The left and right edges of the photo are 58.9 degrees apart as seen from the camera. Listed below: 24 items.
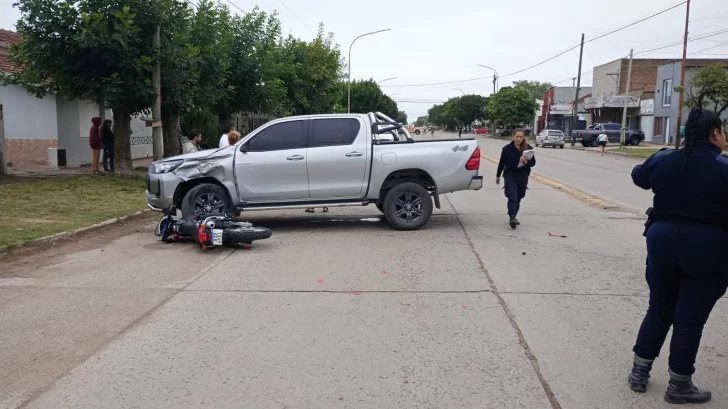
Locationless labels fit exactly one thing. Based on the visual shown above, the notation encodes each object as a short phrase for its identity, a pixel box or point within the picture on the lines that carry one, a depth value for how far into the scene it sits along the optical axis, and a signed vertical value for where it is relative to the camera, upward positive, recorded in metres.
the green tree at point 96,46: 15.62 +1.79
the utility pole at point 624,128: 48.72 +0.18
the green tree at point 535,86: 132.12 +8.88
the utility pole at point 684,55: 32.84 +4.01
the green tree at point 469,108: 122.04 +3.63
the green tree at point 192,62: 17.45 +1.64
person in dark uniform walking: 10.98 -0.73
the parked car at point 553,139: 52.66 -0.79
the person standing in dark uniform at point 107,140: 19.53 -0.65
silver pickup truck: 10.54 -0.79
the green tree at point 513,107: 79.25 +2.69
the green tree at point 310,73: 34.56 +2.82
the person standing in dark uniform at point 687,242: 4.00 -0.69
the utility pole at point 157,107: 16.52 +0.33
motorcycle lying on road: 9.14 -1.57
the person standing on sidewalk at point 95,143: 19.08 -0.73
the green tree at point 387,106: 79.70 +2.59
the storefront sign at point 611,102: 57.89 +2.69
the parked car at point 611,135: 50.72 -0.31
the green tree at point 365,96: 72.50 +3.32
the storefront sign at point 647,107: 54.38 +2.13
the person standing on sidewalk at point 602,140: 40.23 -0.63
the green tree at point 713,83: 33.75 +2.64
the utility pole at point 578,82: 52.16 +3.98
